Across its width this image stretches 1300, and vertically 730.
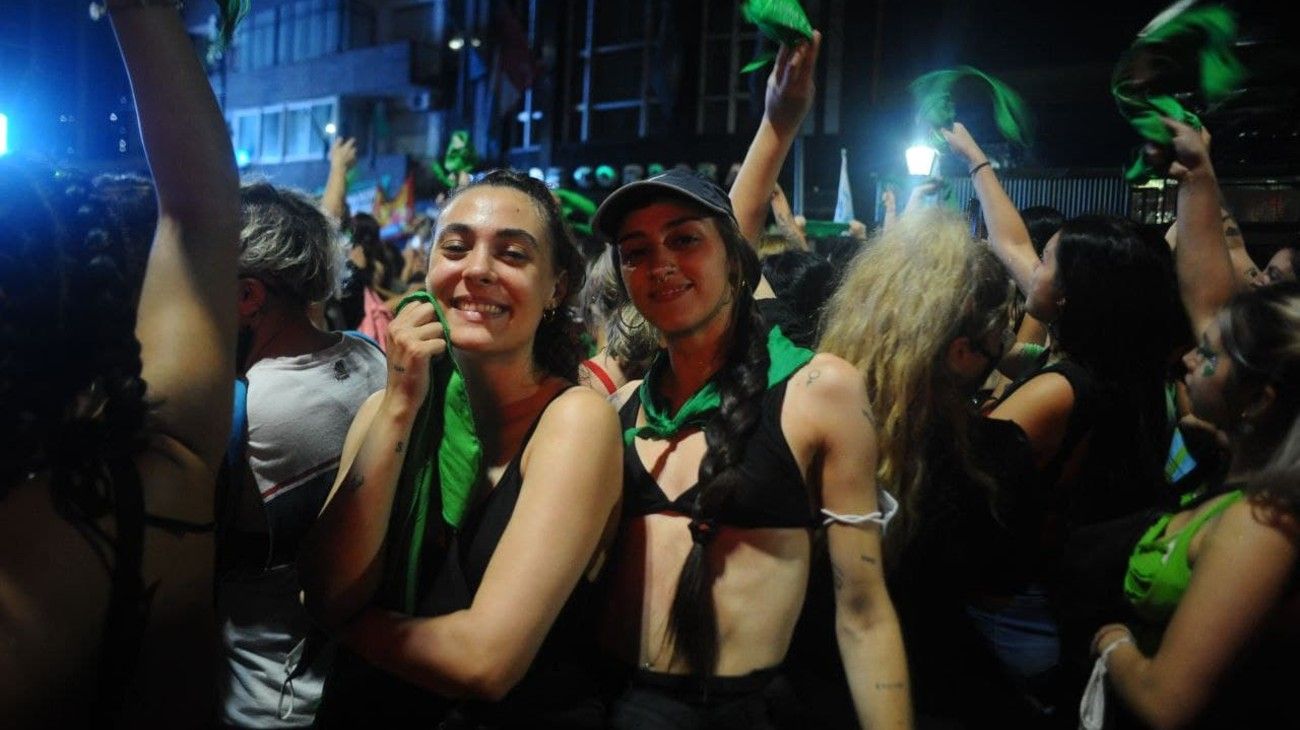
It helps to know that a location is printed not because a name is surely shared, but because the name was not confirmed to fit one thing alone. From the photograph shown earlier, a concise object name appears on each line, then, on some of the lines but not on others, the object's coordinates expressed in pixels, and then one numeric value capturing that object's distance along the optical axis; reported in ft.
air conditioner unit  86.58
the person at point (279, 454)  8.05
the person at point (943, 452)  8.66
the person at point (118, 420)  4.25
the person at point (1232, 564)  6.00
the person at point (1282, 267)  11.78
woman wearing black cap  6.72
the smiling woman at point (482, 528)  5.82
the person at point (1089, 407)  9.12
